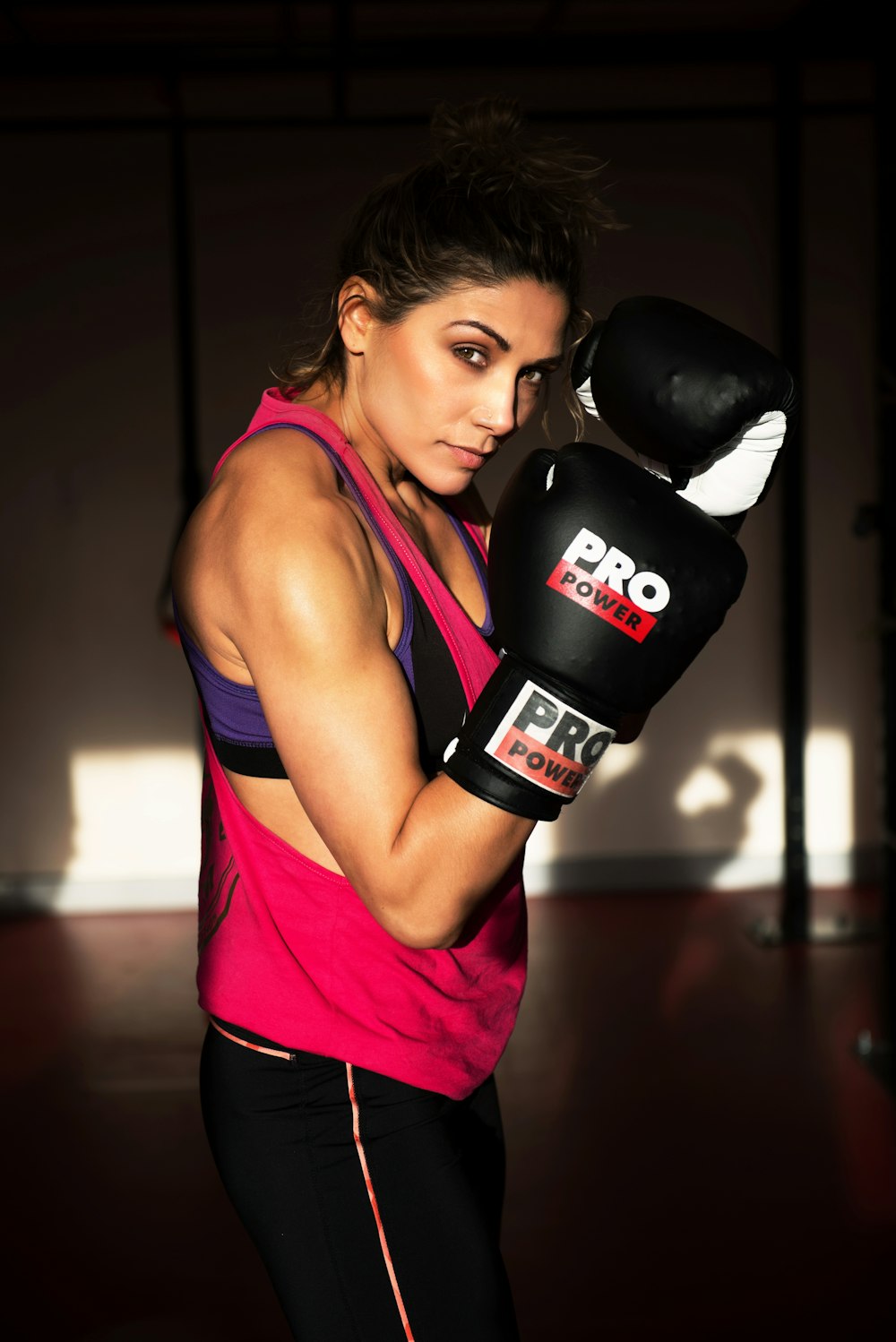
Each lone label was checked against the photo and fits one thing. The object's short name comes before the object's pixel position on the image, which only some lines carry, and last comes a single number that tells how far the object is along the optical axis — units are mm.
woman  1116
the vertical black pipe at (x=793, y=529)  3955
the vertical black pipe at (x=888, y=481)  2922
